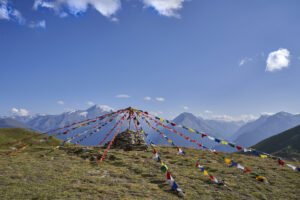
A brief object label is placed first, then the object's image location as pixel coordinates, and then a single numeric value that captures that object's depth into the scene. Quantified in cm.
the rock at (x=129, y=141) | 2601
